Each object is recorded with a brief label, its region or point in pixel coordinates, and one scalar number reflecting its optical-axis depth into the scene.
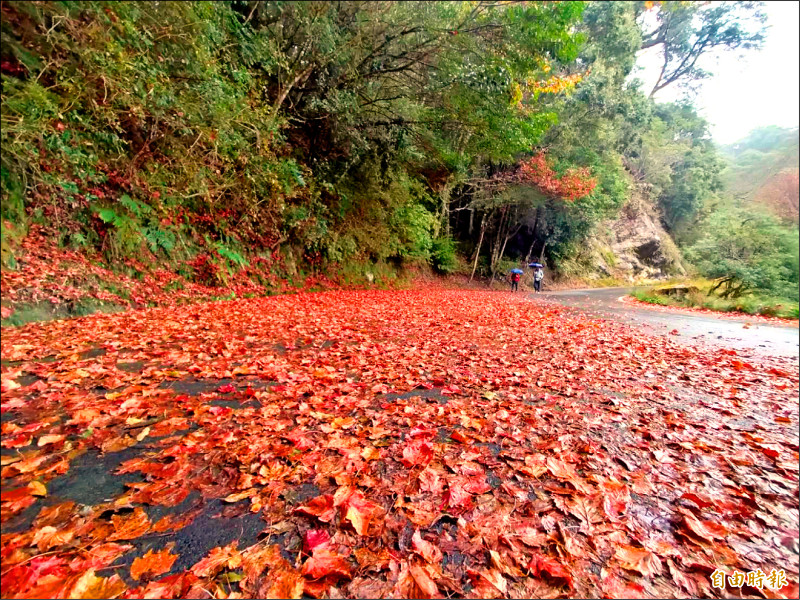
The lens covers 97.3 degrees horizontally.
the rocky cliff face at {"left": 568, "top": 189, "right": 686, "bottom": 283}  29.22
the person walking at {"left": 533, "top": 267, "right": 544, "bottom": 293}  19.03
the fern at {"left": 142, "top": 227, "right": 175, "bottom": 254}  6.60
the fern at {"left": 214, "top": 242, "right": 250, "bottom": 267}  8.05
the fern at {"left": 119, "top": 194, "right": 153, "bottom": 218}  6.26
